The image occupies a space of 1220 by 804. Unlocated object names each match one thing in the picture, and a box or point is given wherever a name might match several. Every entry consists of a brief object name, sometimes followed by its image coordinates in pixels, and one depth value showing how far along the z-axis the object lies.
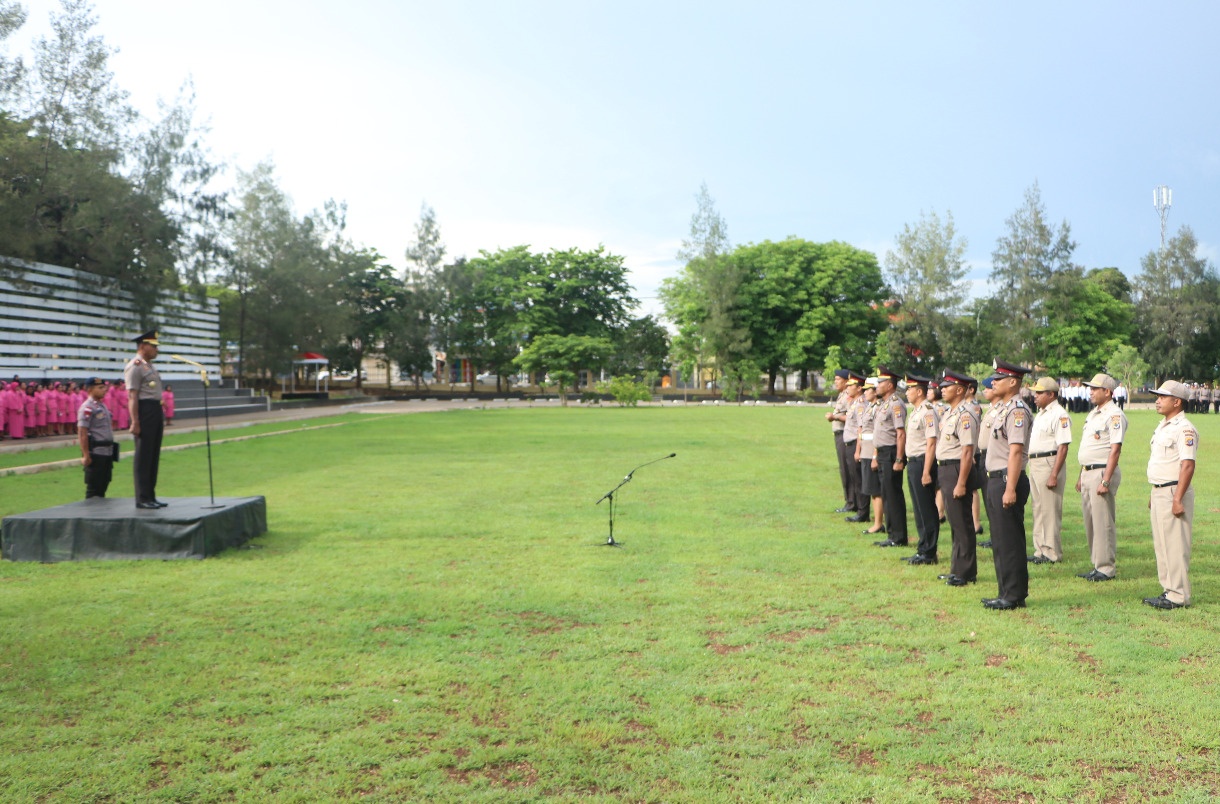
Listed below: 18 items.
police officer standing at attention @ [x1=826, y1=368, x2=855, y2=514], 11.90
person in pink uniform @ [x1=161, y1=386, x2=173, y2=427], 29.47
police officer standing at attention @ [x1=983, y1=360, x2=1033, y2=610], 6.75
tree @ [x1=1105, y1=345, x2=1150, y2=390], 55.78
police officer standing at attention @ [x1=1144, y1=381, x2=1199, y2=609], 6.85
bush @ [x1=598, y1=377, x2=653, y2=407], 55.34
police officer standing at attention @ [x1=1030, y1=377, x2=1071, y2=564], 8.64
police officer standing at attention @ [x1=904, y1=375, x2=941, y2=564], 8.45
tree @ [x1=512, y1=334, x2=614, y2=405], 57.69
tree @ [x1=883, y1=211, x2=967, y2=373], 62.06
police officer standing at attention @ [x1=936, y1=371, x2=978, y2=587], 7.38
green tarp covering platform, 8.56
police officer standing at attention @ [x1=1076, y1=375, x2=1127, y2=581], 8.03
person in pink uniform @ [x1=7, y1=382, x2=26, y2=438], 23.66
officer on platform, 9.14
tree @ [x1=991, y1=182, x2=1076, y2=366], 62.69
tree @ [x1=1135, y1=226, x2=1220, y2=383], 65.00
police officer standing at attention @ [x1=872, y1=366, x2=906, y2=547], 9.62
